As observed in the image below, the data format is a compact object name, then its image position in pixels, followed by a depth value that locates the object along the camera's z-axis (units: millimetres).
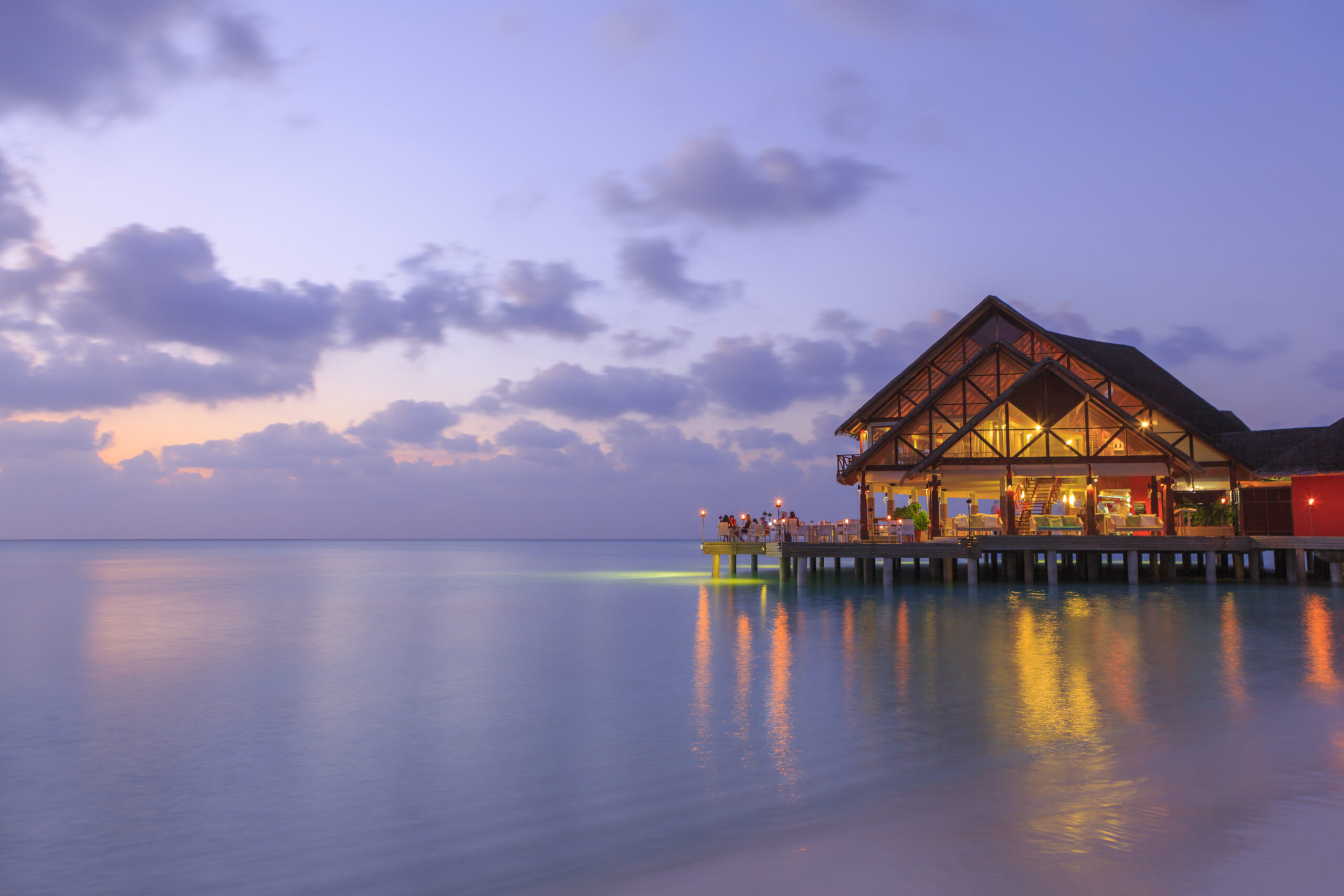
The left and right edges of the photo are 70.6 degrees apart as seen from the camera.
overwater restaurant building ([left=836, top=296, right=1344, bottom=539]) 30609
